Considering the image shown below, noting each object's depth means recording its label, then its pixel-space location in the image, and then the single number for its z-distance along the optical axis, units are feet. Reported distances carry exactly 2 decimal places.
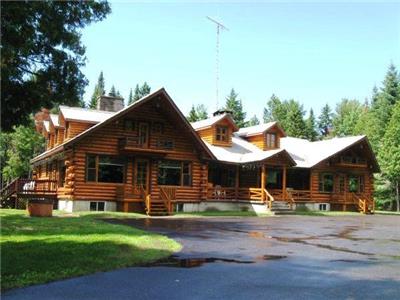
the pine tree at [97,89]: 301.37
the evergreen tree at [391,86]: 225.76
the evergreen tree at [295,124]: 266.57
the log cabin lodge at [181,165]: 101.45
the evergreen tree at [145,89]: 306.55
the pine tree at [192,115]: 256.64
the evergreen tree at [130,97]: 317.91
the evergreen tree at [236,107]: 271.49
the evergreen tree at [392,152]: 177.06
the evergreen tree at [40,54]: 45.44
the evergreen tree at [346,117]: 296.10
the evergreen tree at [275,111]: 325.21
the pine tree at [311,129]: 279.34
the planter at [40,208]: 75.41
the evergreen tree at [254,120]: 331.24
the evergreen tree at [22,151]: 184.85
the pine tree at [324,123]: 338.75
